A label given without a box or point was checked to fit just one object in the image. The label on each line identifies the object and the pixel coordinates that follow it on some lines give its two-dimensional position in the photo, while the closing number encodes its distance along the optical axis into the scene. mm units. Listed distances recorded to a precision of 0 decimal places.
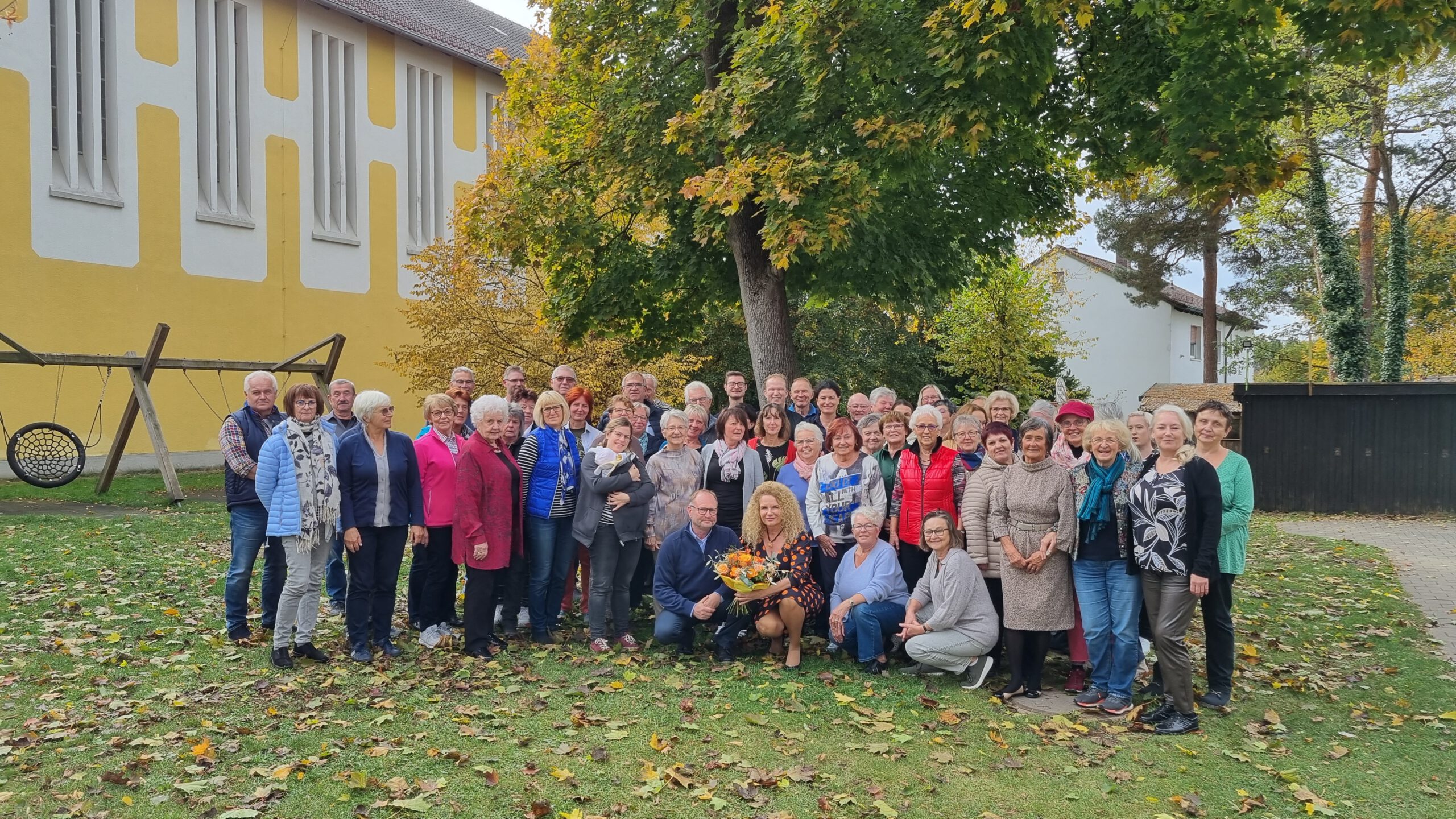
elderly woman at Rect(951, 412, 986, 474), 6836
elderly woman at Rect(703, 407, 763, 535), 7469
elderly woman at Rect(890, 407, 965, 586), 6688
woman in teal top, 5965
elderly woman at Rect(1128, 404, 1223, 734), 5535
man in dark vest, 6832
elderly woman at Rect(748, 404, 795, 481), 7672
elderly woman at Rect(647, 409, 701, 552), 7418
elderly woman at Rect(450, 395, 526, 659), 6656
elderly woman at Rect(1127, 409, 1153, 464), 6191
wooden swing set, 14008
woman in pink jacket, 6930
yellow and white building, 19672
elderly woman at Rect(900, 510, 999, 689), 6387
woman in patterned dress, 6762
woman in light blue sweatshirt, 6656
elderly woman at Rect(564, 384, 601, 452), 7723
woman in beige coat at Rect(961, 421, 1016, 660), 6387
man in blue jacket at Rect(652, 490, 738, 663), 6969
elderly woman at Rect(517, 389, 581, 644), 7160
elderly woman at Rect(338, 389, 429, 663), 6473
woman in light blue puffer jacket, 6293
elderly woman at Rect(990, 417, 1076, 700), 6098
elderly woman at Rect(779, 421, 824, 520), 7242
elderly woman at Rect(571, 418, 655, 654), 7047
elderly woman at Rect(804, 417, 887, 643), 7051
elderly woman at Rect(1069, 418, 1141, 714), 5895
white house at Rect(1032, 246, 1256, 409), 46188
